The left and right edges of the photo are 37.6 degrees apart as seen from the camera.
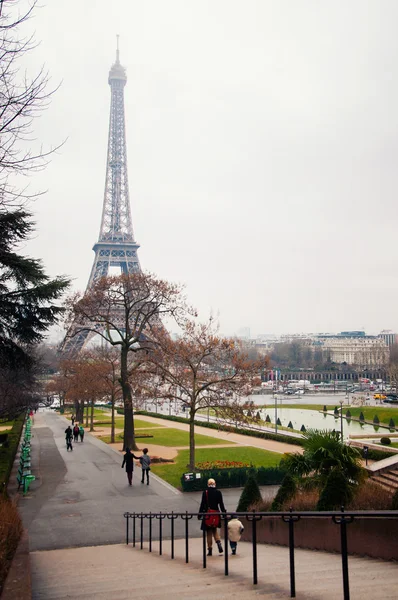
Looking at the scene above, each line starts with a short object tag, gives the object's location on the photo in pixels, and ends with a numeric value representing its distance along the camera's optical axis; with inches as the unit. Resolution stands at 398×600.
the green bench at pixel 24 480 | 905.5
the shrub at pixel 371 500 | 458.0
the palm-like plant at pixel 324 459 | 663.6
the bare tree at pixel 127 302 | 1350.9
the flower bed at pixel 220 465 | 1056.2
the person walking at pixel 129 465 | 959.0
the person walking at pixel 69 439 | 1366.9
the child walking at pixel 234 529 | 437.7
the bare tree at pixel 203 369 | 1075.9
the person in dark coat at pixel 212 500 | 468.9
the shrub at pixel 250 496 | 666.2
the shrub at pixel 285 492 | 603.2
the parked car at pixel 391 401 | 3062.0
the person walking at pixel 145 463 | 967.0
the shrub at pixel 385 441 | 1400.1
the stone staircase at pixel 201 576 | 278.7
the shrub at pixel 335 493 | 505.4
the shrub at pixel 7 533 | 349.1
